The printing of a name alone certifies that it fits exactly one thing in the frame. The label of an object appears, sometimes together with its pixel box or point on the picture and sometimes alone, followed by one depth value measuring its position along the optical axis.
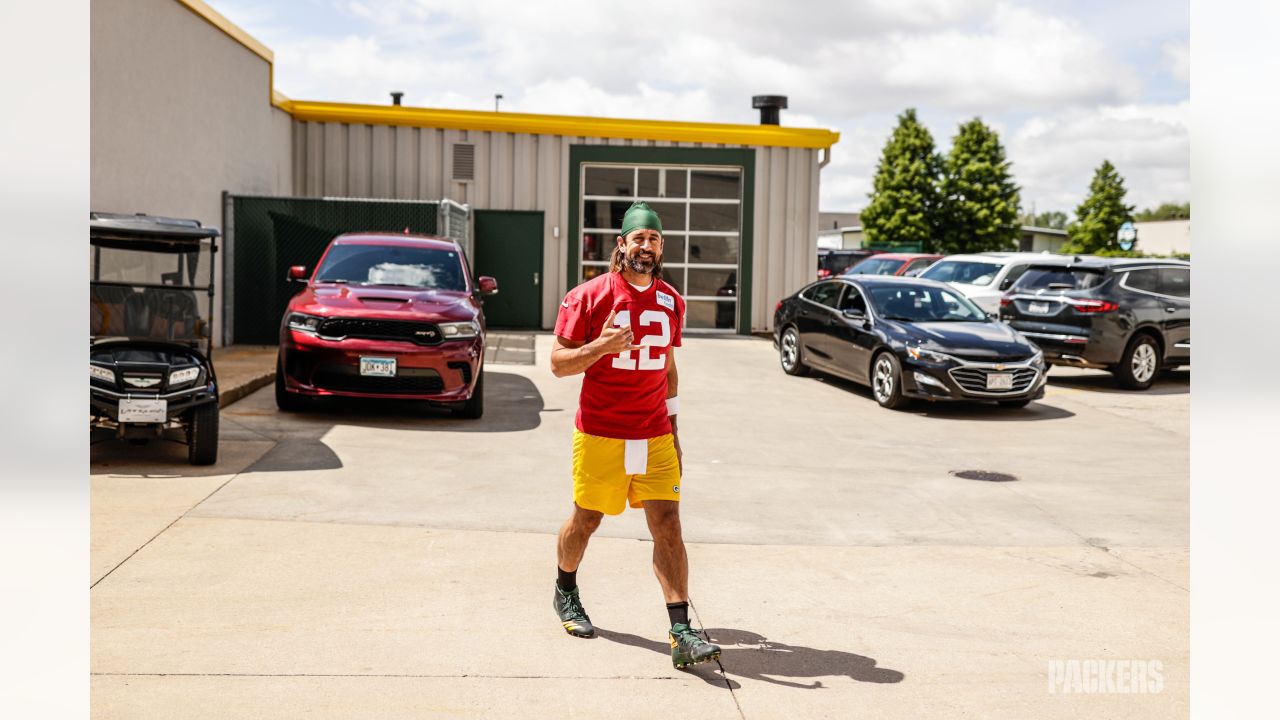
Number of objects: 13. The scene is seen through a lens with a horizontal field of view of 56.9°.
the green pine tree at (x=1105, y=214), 80.56
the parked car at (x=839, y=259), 33.38
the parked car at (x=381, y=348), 10.66
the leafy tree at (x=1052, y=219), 182.25
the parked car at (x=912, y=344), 13.03
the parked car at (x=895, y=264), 23.55
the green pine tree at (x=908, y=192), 65.94
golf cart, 8.16
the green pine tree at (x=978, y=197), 65.81
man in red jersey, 4.92
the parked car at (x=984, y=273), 19.12
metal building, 22.42
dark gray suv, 15.89
